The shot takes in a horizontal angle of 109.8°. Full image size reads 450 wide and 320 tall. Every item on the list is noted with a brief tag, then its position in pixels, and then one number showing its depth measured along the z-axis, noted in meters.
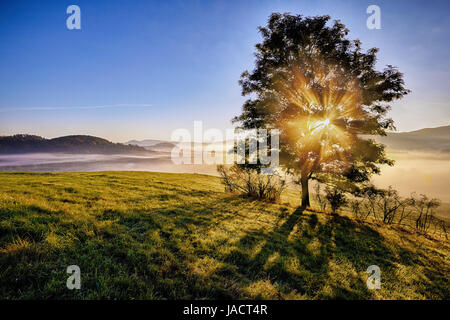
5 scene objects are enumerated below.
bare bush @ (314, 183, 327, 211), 12.93
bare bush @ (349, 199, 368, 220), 12.76
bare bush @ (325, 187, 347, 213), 12.79
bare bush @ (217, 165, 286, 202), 14.45
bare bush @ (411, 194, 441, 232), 11.14
